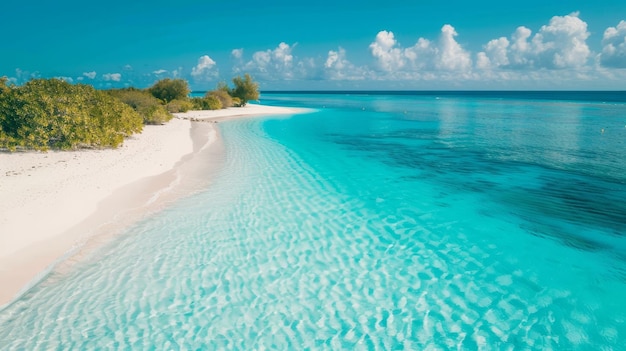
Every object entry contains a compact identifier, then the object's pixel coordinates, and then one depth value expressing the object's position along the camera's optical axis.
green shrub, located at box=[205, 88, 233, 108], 79.01
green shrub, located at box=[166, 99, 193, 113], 61.97
